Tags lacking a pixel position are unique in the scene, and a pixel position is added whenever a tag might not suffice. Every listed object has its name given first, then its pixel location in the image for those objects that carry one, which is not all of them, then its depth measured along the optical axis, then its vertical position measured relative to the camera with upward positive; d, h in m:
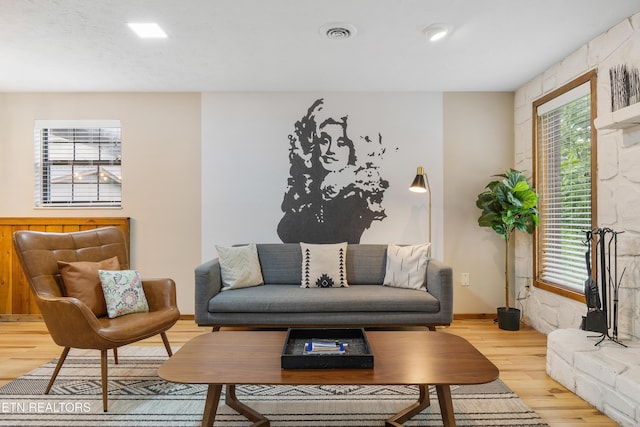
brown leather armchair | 2.23 -0.52
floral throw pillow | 2.60 -0.52
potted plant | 3.54 +0.09
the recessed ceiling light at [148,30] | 2.63 +1.35
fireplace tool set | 2.49 -0.50
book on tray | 1.83 -0.63
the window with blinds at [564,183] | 3.09 +0.32
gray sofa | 3.14 -0.74
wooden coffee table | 1.61 -0.68
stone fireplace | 2.11 -0.16
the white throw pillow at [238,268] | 3.46 -0.46
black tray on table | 1.71 -0.65
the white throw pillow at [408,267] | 3.48 -0.45
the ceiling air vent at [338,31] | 2.63 +1.35
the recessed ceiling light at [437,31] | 2.65 +1.35
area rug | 2.08 -1.11
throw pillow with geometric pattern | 3.59 -0.45
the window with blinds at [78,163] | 4.16 +0.62
